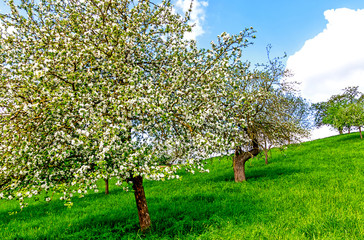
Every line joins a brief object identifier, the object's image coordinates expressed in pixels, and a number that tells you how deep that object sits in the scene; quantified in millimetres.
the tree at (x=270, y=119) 16672
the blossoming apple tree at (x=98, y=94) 7109
